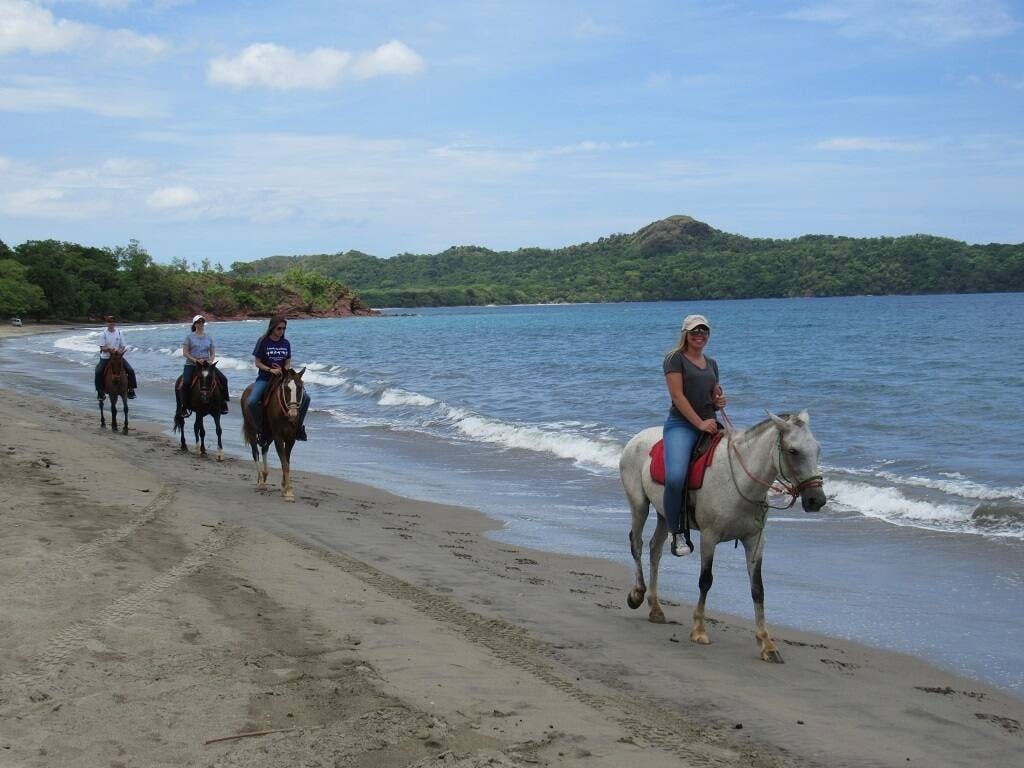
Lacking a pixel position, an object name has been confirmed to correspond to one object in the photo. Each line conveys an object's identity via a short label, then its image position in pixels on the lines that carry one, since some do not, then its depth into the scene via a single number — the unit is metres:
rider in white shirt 20.81
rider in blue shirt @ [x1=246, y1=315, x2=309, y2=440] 13.94
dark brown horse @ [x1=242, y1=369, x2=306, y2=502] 13.67
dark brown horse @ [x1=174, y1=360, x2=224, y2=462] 17.81
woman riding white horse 7.89
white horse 7.09
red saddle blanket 7.88
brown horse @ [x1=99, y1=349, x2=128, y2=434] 20.56
